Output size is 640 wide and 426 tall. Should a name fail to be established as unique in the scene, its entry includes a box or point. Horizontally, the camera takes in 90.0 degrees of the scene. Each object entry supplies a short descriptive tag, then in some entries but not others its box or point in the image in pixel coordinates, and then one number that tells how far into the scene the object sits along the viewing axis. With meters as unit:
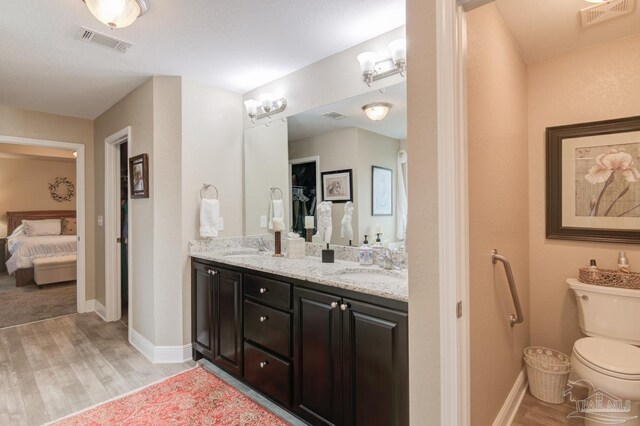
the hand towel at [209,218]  2.81
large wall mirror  2.11
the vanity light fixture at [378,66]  1.96
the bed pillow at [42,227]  6.29
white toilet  1.59
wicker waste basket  2.03
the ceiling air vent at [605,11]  1.72
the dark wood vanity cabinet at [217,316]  2.30
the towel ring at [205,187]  2.89
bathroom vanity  1.44
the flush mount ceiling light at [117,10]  1.59
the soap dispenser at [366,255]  2.13
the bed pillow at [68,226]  6.89
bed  5.31
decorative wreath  7.21
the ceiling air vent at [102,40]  2.07
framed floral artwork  2.04
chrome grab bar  1.66
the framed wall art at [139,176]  2.81
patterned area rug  1.96
